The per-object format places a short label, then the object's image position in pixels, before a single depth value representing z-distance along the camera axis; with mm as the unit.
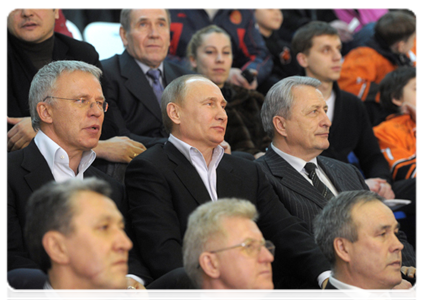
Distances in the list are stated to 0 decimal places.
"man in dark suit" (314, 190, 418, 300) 4137
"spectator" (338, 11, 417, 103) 9734
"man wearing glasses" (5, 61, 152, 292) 4512
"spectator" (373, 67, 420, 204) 7965
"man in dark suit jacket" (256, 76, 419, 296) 5582
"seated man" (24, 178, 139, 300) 3107
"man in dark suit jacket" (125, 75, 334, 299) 4437
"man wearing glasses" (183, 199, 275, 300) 3441
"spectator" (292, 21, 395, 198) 7766
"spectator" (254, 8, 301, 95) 9820
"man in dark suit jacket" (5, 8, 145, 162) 5531
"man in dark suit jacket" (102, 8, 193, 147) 6500
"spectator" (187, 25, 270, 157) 7414
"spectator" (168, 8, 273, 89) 9031
